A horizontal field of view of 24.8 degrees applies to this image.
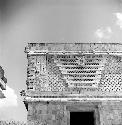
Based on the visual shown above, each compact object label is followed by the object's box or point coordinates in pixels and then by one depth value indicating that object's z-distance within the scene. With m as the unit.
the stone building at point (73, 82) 15.60
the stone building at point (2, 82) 14.76
